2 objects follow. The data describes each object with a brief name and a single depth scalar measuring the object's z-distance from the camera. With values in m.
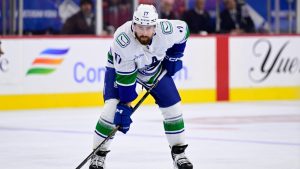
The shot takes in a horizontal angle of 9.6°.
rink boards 22.67
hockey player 11.60
